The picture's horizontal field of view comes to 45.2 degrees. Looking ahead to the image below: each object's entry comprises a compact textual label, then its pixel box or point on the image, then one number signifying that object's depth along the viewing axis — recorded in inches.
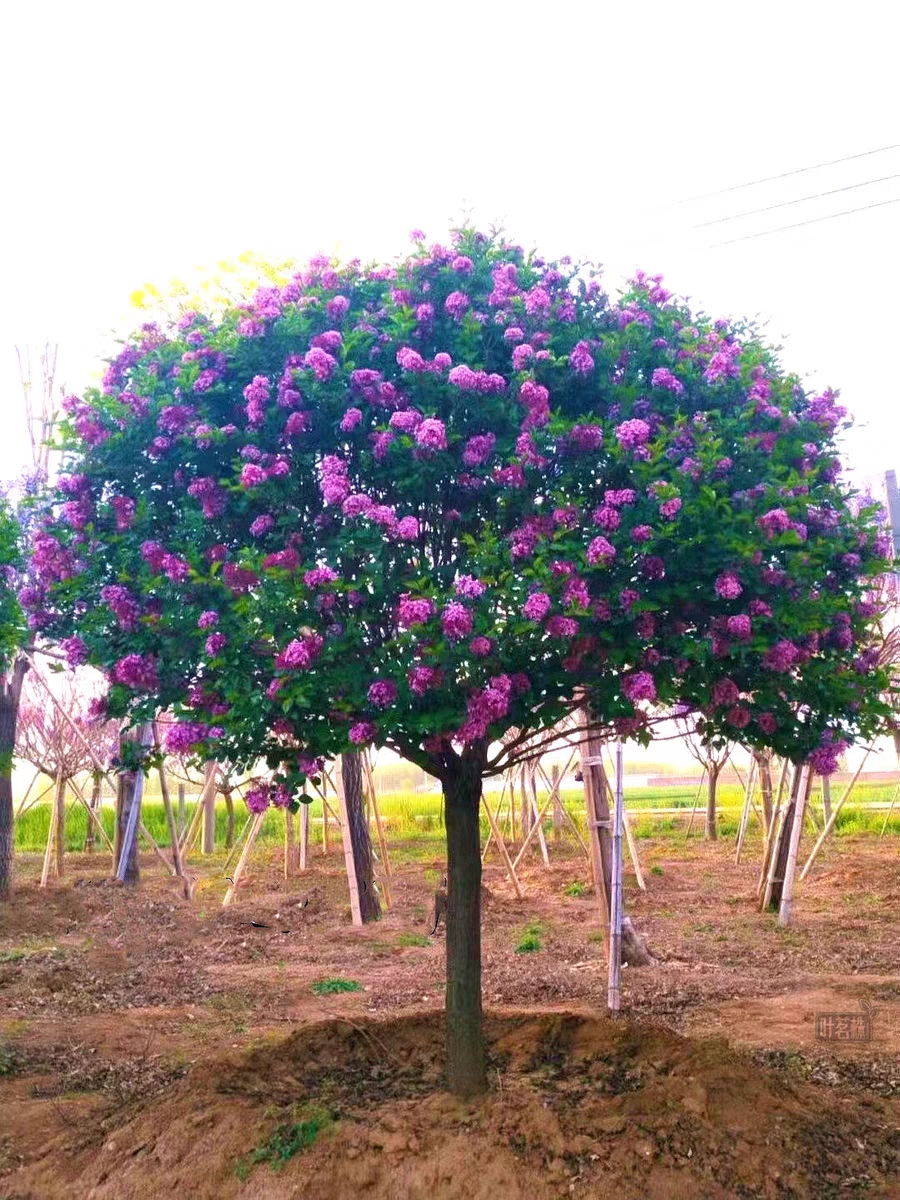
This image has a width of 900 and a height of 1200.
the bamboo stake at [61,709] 518.1
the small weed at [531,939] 403.5
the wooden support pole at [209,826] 839.1
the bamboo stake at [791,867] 434.3
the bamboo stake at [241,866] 458.3
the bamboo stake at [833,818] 486.9
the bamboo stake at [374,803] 488.8
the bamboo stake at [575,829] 601.7
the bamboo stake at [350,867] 473.7
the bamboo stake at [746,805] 622.2
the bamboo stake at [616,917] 287.4
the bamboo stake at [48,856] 591.7
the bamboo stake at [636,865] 499.4
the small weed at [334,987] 353.1
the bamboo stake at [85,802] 602.2
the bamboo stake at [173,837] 515.5
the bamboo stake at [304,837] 617.6
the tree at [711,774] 735.7
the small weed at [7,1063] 260.1
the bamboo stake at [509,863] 512.4
